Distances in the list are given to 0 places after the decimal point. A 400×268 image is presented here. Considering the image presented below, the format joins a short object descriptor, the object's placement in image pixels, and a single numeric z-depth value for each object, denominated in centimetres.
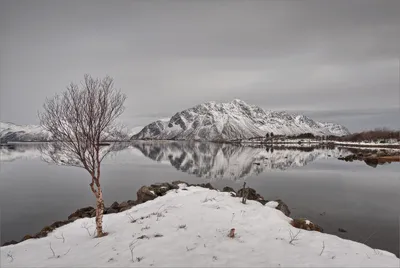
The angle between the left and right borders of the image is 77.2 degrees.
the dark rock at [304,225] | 1496
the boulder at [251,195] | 2383
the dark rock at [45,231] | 1477
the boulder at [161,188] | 2467
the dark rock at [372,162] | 5852
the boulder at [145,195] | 2322
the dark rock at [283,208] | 1974
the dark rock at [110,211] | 2103
